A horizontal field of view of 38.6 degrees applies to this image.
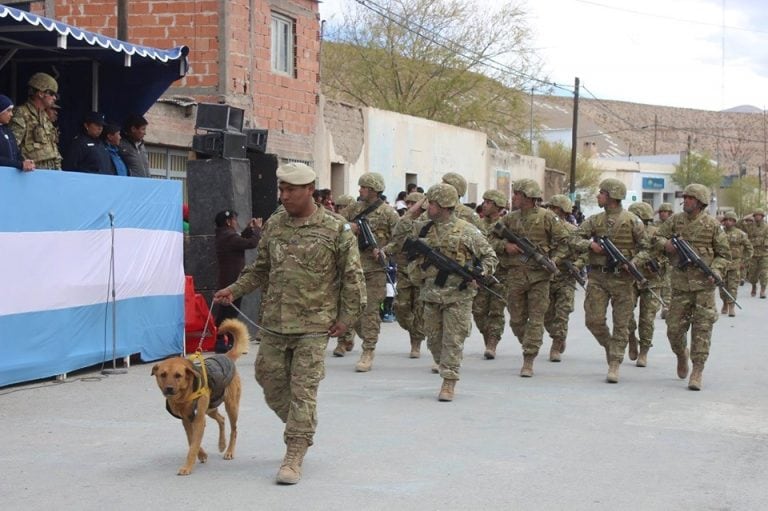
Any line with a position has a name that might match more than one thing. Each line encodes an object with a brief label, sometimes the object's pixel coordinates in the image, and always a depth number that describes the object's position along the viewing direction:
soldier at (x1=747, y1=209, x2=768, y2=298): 24.84
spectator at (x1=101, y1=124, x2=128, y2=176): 11.91
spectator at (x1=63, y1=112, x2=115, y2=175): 11.51
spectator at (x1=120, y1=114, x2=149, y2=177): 12.37
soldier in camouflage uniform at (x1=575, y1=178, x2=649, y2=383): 11.16
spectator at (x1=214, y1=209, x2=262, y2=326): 13.08
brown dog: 6.44
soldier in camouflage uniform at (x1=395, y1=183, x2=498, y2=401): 9.80
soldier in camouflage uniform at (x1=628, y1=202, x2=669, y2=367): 12.54
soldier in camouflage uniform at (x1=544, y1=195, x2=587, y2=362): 12.70
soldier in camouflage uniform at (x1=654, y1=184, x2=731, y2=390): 10.77
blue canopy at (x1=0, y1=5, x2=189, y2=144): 11.86
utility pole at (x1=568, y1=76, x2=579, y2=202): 40.16
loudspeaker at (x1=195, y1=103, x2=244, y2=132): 14.09
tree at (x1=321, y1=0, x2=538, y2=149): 39.28
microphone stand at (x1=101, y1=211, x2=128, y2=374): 10.93
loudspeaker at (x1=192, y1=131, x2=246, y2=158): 13.70
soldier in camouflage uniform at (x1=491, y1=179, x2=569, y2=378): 11.42
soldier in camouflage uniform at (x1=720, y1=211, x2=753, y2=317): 20.57
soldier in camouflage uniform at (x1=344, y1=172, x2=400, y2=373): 11.95
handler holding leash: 6.67
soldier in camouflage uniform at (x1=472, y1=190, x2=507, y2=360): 12.88
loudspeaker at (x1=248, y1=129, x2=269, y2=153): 14.76
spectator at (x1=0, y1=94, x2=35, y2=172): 9.74
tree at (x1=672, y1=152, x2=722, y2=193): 75.81
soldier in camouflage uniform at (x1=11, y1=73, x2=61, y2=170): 10.64
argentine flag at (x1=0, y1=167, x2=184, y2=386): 9.67
